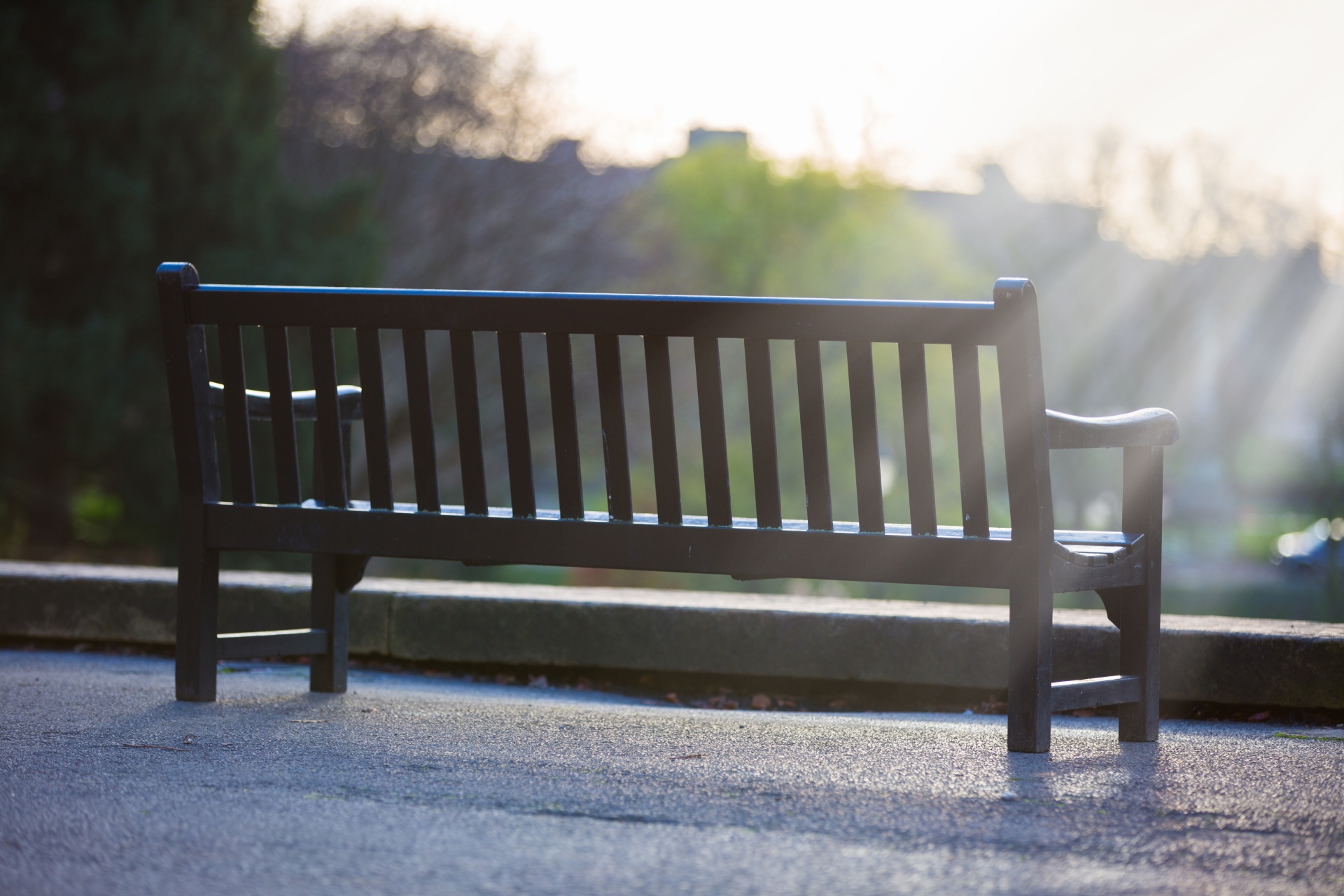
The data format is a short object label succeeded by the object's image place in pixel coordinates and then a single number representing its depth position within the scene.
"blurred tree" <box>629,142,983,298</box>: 27.78
